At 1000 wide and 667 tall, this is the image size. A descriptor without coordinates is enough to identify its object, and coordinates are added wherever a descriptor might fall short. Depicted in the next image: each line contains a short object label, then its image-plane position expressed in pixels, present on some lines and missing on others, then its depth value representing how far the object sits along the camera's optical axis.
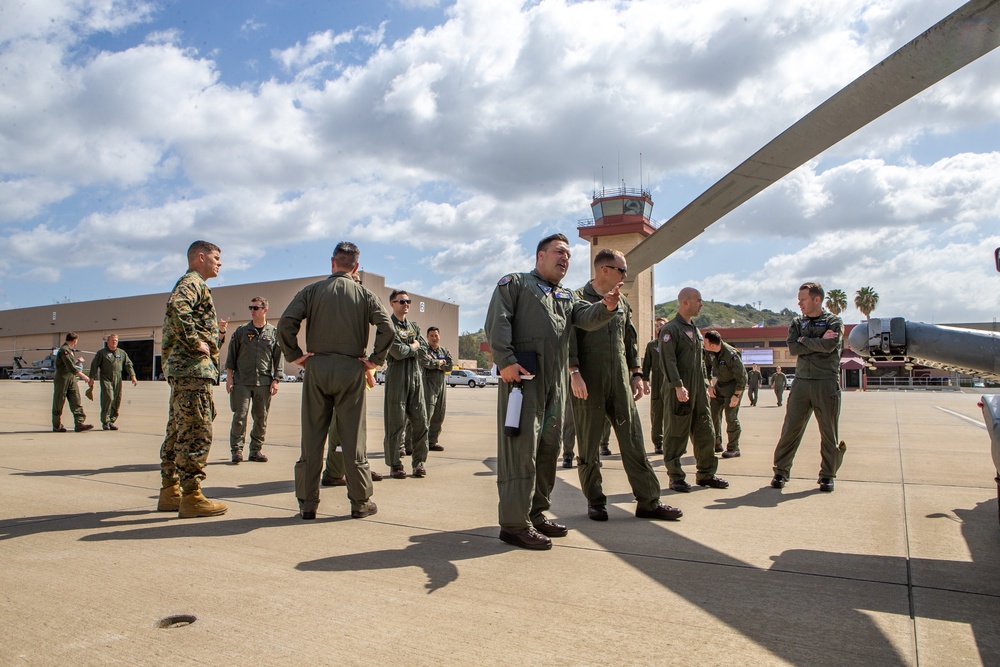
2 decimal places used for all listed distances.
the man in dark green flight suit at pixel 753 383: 23.61
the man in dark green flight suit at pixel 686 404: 5.75
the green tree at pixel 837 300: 75.94
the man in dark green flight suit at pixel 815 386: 5.66
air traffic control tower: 54.19
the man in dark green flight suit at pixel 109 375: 11.03
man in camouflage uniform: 4.57
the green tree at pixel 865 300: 73.44
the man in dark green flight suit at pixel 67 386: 10.78
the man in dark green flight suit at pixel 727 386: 8.10
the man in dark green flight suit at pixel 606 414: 4.54
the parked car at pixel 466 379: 49.19
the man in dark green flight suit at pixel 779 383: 21.70
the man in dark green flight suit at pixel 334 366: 4.46
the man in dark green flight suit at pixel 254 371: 7.52
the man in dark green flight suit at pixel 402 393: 6.52
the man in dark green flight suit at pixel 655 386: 7.39
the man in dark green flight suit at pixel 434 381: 8.10
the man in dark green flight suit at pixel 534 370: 3.79
